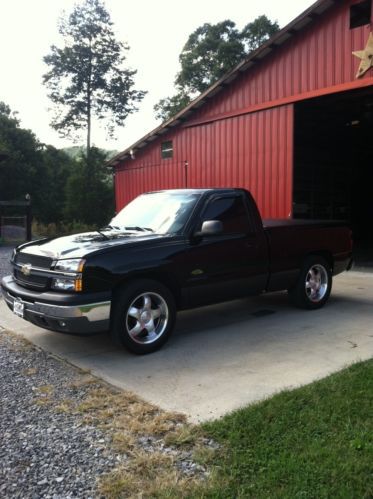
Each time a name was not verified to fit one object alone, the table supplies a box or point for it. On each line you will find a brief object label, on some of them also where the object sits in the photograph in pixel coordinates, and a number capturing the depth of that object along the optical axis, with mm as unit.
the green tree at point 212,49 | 44188
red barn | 11023
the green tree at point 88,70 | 43562
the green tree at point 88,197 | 36094
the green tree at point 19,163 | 38750
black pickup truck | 4930
